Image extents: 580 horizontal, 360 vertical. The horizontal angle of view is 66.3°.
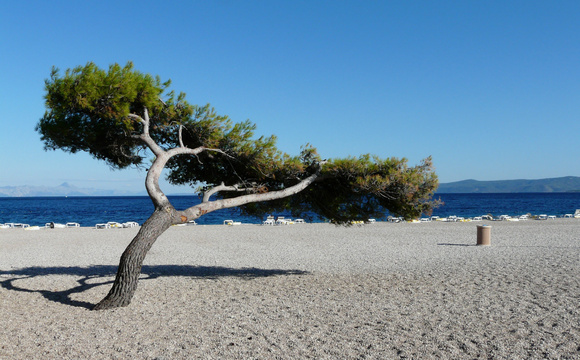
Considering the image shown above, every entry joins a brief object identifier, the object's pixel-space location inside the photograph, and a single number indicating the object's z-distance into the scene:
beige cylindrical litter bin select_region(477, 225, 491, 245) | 15.95
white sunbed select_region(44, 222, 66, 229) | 28.62
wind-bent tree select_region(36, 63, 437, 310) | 6.70
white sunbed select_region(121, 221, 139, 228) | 29.09
